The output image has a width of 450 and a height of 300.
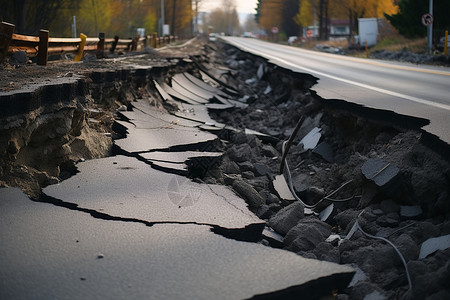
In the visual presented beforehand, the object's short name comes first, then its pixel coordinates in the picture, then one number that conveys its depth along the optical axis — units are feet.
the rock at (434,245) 10.71
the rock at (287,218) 13.98
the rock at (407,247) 11.14
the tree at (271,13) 310.86
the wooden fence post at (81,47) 40.94
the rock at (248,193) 15.75
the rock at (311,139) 24.30
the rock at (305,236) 12.60
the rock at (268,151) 25.85
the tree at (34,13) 66.85
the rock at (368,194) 14.83
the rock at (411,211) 13.07
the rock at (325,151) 22.52
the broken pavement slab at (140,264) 8.47
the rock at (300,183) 18.89
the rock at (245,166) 21.38
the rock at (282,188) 17.98
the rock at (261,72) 66.54
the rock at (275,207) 16.40
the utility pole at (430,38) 81.97
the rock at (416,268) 10.13
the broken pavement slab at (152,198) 12.00
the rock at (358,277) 10.33
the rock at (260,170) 21.07
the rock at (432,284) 9.04
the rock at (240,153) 22.63
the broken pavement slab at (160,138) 19.75
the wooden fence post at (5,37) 25.66
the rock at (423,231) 11.76
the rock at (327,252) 11.78
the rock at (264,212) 15.36
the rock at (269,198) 17.21
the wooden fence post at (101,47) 47.88
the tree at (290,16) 297.53
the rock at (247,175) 20.33
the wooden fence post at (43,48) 30.32
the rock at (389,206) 13.83
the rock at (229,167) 20.00
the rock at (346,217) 14.75
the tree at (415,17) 97.96
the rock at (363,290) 9.87
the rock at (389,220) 13.15
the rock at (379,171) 14.07
